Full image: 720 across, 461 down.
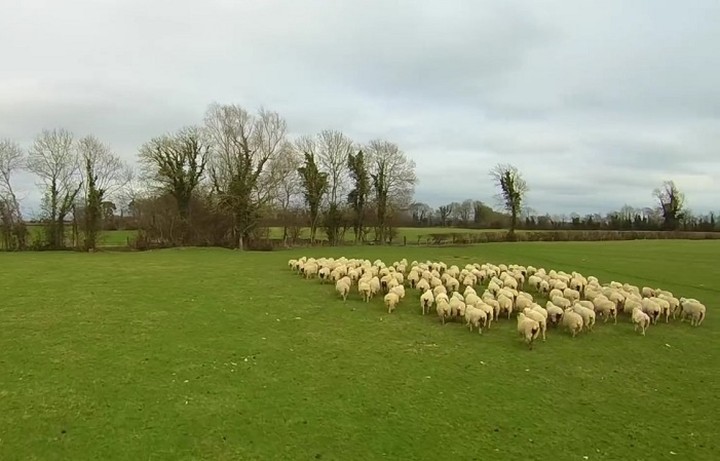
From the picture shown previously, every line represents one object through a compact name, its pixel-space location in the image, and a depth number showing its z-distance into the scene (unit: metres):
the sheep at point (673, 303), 16.34
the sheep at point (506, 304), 15.75
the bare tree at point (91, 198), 48.56
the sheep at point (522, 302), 15.83
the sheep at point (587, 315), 14.31
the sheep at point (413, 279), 21.22
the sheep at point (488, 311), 14.29
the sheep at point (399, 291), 17.48
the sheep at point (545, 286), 19.96
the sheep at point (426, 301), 16.36
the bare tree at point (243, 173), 49.62
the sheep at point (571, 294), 17.48
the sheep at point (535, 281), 20.86
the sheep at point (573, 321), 13.54
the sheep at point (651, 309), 15.18
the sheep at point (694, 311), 15.47
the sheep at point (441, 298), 15.41
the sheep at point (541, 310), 13.57
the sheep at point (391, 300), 16.36
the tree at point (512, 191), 72.12
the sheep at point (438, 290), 17.44
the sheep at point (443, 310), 14.86
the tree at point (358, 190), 63.16
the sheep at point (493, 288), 18.34
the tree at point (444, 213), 108.25
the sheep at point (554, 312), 14.41
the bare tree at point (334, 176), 61.06
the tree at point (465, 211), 108.81
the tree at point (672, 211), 87.46
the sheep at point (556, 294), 17.17
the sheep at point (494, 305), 15.14
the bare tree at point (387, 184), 62.72
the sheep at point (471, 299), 15.32
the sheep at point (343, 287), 18.52
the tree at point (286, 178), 52.34
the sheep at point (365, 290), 18.35
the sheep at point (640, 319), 14.07
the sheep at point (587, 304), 15.05
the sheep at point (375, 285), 18.80
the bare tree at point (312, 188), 59.12
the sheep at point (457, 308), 14.93
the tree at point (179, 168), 51.91
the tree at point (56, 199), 50.00
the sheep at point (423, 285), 18.39
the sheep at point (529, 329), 12.39
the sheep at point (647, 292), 18.67
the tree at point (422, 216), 105.57
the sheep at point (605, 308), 15.51
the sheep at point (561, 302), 16.08
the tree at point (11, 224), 49.19
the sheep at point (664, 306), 15.52
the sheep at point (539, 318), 13.14
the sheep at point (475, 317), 13.77
